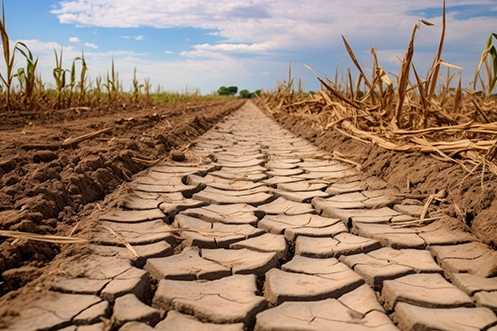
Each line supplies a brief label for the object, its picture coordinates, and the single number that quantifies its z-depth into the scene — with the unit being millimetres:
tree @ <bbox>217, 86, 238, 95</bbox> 57088
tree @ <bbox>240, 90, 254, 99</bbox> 54191
